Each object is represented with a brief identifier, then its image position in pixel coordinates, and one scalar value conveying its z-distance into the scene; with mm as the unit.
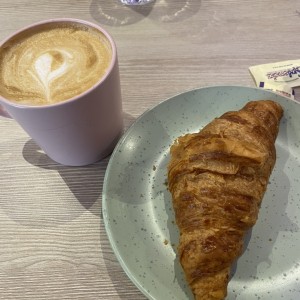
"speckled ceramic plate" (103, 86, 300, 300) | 207
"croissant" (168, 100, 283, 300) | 203
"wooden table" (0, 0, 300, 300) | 226
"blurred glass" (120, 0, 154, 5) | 401
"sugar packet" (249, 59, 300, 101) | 303
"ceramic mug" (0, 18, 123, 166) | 212
